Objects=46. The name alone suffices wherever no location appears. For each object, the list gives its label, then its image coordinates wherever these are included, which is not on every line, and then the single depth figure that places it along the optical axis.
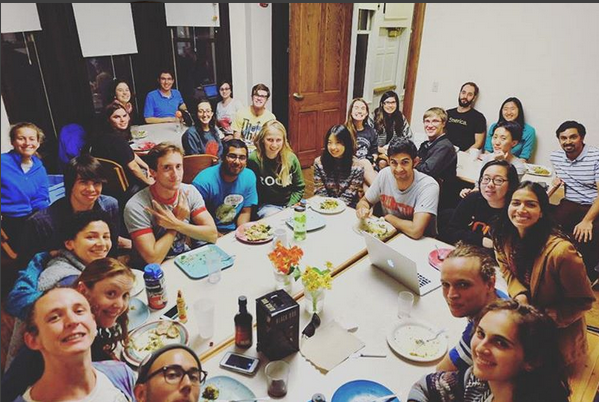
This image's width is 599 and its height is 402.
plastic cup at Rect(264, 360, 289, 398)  1.26
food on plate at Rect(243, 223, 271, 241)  2.13
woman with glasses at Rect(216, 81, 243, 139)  4.36
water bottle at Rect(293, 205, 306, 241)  2.15
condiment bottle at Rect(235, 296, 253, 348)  1.39
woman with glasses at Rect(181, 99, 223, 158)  3.45
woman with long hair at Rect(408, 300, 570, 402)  1.09
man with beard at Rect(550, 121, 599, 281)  2.82
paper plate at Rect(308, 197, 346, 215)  2.50
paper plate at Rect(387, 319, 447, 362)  1.43
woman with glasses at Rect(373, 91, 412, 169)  3.91
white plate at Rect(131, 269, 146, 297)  1.70
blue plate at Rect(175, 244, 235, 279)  1.84
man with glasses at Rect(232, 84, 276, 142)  3.95
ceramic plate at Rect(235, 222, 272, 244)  2.12
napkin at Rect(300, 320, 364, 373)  1.40
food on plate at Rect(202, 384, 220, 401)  1.25
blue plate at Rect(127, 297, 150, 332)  1.54
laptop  1.69
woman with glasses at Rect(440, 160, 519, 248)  2.15
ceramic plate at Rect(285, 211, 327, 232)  2.29
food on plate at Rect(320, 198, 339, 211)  2.54
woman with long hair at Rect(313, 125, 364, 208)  2.83
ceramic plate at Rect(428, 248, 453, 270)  1.95
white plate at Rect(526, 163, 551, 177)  3.21
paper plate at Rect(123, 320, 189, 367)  1.40
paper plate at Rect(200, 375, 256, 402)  1.26
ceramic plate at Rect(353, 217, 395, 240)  2.25
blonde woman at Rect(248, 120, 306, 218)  2.76
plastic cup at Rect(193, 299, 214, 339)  1.46
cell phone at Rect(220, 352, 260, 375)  1.35
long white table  1.32
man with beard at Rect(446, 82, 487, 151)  4.20
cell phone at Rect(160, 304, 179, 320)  1.58
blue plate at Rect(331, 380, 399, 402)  1.27
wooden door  4.45
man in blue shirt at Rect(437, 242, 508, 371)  1.38
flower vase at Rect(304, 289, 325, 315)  1.59
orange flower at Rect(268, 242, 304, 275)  1.67
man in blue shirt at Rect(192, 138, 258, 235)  2.47
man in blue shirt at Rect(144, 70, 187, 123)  4.23
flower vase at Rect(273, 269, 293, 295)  1.75
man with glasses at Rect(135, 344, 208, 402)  1.05
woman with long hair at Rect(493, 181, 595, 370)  1.58
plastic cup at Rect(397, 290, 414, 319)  1.61
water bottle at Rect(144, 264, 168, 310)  1.58
